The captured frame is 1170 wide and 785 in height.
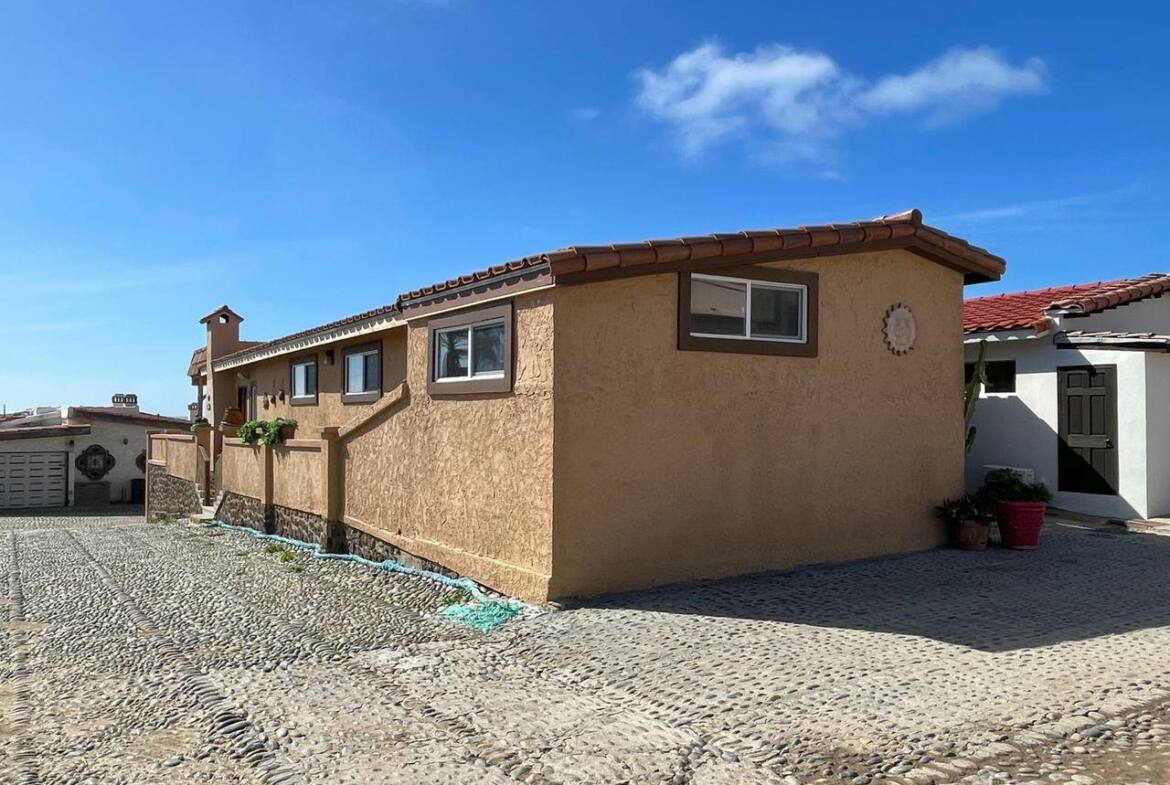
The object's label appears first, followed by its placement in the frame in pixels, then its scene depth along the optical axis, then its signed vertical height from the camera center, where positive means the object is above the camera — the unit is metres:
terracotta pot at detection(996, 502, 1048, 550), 9.86 -1.21
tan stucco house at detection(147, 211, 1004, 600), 7.53 +0.02
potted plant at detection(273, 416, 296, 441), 13.90 -0.24
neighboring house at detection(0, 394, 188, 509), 29.94 -1.73
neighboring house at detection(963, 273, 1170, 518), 11.66 +0.30
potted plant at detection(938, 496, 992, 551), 9.87 -1.23
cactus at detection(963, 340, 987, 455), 11.53 +0.35
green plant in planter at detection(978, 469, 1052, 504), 9.95 -0.85
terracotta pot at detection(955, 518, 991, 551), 9.86 -1.34
